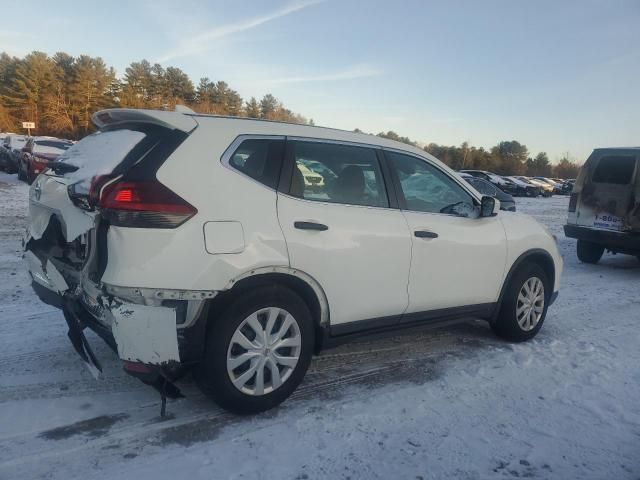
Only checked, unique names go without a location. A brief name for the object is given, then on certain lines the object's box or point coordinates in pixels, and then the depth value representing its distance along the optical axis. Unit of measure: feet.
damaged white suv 8.74
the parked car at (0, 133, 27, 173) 72.03
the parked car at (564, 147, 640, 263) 27.02
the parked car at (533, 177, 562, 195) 150.30
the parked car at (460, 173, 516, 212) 42.57
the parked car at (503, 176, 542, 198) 129.59
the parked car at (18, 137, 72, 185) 49.08
